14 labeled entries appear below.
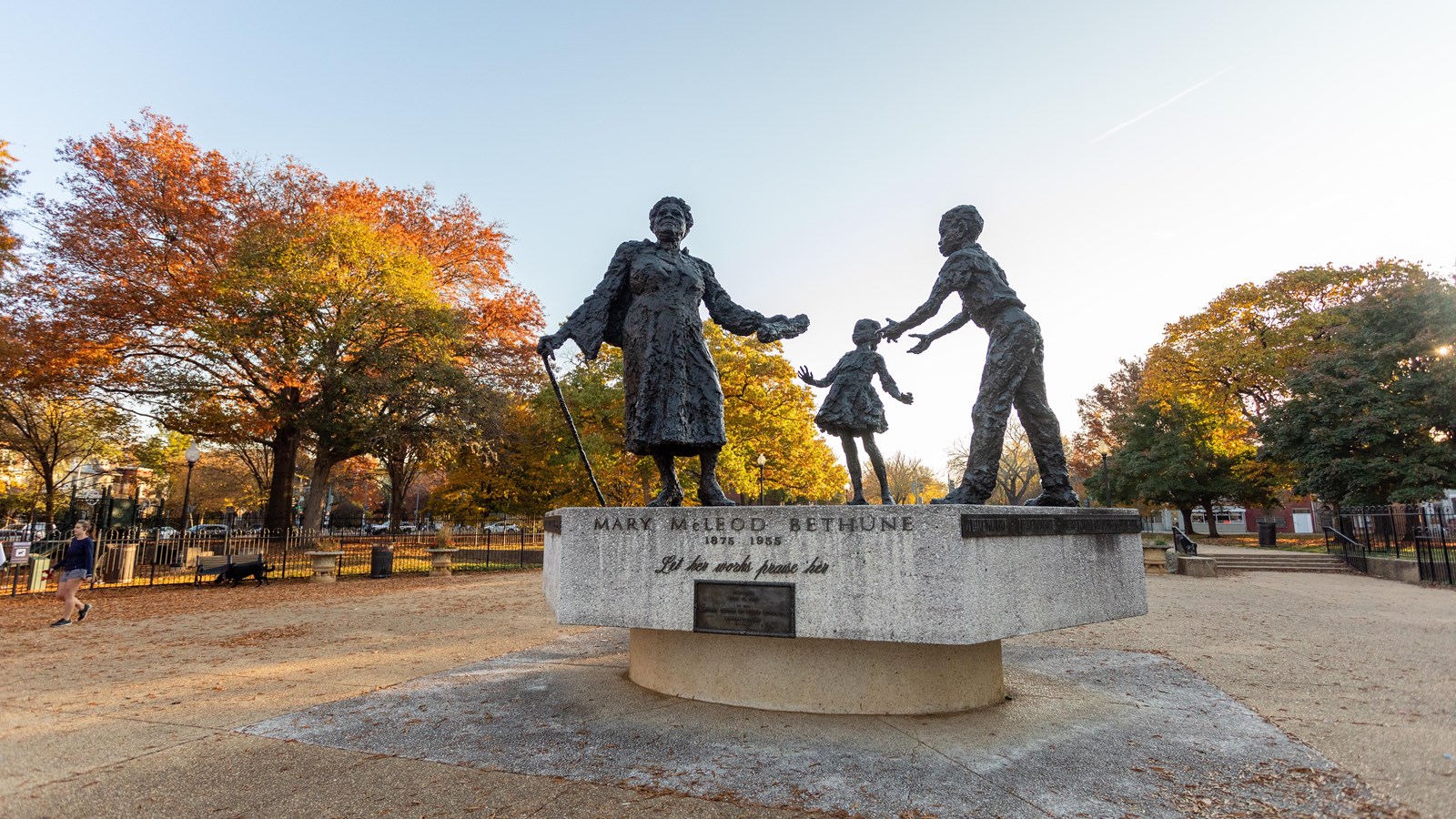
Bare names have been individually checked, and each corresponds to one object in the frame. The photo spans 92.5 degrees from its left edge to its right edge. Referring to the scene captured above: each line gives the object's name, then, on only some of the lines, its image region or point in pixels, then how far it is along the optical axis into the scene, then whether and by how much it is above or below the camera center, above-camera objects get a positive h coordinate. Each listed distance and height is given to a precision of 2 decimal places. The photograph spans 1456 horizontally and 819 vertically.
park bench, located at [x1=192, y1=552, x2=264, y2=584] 16.48 -1.46
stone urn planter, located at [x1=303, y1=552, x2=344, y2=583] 18.08 -1.63
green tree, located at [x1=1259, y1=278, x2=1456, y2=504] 21.27 +3.23
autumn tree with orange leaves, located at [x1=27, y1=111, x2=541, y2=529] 20.83 +6.13
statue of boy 5.36 +1.15
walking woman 10.50 -1.02
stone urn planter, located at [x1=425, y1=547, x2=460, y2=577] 19.78 -1.68
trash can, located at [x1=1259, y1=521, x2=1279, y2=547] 30.81 -1.34
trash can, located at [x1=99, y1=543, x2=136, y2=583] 16.17 -1.44
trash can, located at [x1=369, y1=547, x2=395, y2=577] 18.94 -1.58
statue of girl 9.01 +1.35
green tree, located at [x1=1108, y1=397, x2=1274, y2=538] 32.88 +2.07
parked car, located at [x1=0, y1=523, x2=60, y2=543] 23.07 -1.14
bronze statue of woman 5.30 +1.31
